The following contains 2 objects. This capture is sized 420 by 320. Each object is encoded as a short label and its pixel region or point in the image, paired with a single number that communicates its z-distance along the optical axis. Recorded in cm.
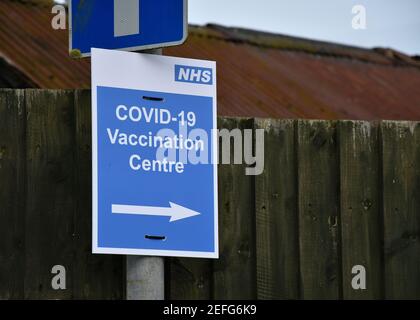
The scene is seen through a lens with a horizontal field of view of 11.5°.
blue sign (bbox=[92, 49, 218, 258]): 761
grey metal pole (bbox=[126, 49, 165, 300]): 783
